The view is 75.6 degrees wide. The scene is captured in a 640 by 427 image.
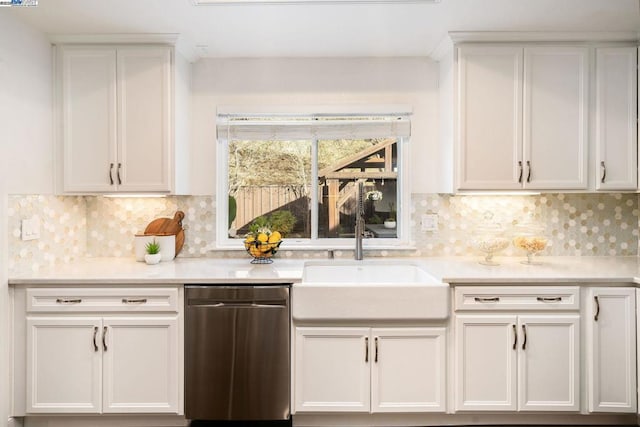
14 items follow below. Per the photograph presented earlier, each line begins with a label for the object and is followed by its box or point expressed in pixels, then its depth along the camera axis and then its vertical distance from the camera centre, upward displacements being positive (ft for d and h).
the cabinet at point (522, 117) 8.34 +1.86
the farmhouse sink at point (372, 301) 7.23 -1.64
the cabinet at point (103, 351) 7.28 -2.54
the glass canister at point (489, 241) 8.43 -0.66
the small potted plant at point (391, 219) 9.97 -0.25
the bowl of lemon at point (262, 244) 8.76 -0.76
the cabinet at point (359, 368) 7.34 -2.84
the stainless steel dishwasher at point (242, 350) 7.31 -2.51
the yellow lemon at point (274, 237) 8.81 -0.61
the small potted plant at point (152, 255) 8.64 -0.98
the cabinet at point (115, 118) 8.39 +1.85
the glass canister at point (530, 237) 8.50 -0.61
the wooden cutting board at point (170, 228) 9.35 -0.45
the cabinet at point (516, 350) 7.32 -2.51
